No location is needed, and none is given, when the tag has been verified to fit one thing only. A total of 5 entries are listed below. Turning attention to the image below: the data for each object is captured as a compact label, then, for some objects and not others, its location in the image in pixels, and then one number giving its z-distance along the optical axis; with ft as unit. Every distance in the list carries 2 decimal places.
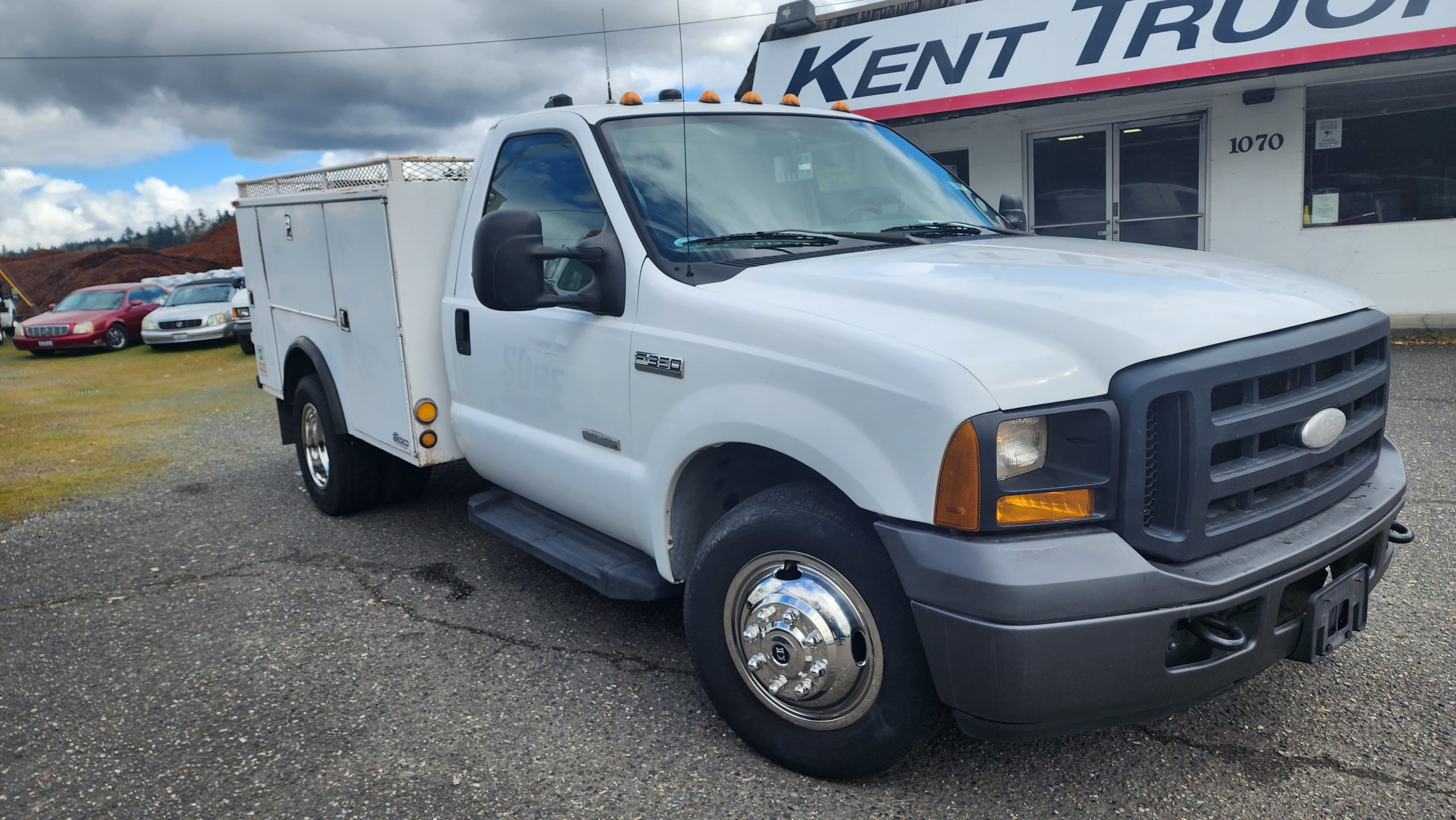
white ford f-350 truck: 7.64
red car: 67.36
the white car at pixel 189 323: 64.49
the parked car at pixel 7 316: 83.71
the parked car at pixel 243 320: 44.49
